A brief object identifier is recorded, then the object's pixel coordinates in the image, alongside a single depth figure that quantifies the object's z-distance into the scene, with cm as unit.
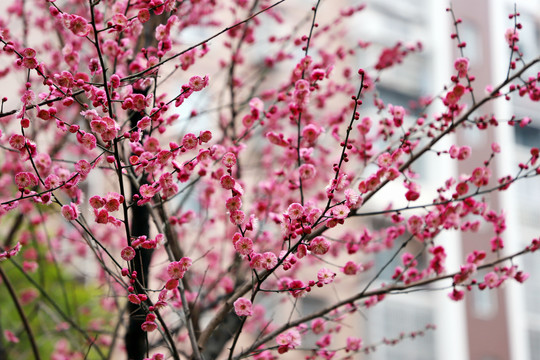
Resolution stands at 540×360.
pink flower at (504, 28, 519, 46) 589
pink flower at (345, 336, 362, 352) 635
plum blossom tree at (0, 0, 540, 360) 441
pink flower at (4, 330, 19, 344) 659
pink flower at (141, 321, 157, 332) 455
